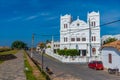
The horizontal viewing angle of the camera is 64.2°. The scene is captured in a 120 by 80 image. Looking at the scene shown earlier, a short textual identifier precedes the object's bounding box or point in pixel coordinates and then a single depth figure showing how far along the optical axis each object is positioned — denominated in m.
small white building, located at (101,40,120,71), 12.06
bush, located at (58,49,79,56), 23.62
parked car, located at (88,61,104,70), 13.03
